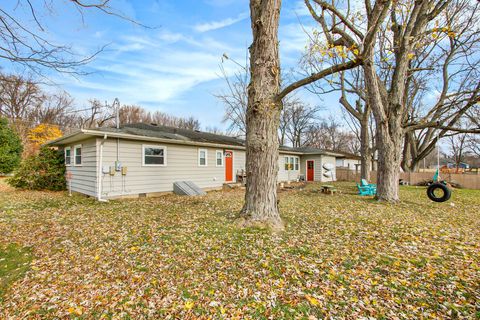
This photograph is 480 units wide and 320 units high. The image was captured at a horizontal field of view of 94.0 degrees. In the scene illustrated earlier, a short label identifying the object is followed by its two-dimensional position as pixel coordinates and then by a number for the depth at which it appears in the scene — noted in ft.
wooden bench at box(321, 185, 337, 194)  34.00
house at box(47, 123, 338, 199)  26.86
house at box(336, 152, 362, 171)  83.61
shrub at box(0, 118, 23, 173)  53.93
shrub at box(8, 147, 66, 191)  34.99
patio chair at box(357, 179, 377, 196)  31.87
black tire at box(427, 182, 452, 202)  24.84
